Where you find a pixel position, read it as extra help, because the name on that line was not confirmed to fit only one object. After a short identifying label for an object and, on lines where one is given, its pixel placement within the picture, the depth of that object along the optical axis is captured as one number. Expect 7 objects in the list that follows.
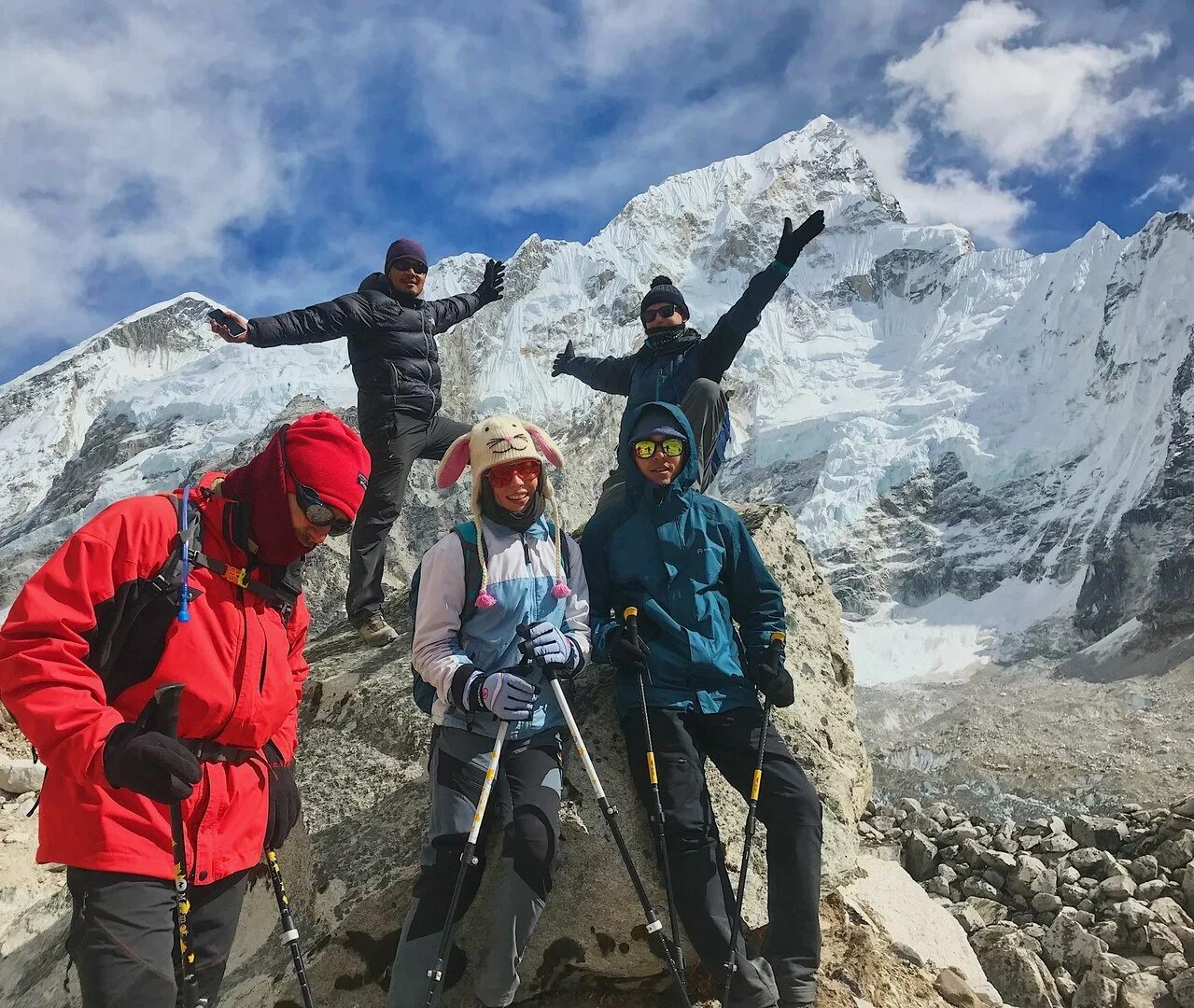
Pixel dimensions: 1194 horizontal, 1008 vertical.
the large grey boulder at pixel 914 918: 4.57
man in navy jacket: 5.89
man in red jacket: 2.36
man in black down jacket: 5.73
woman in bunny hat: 3.17
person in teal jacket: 3.38
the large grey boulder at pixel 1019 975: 5.45
